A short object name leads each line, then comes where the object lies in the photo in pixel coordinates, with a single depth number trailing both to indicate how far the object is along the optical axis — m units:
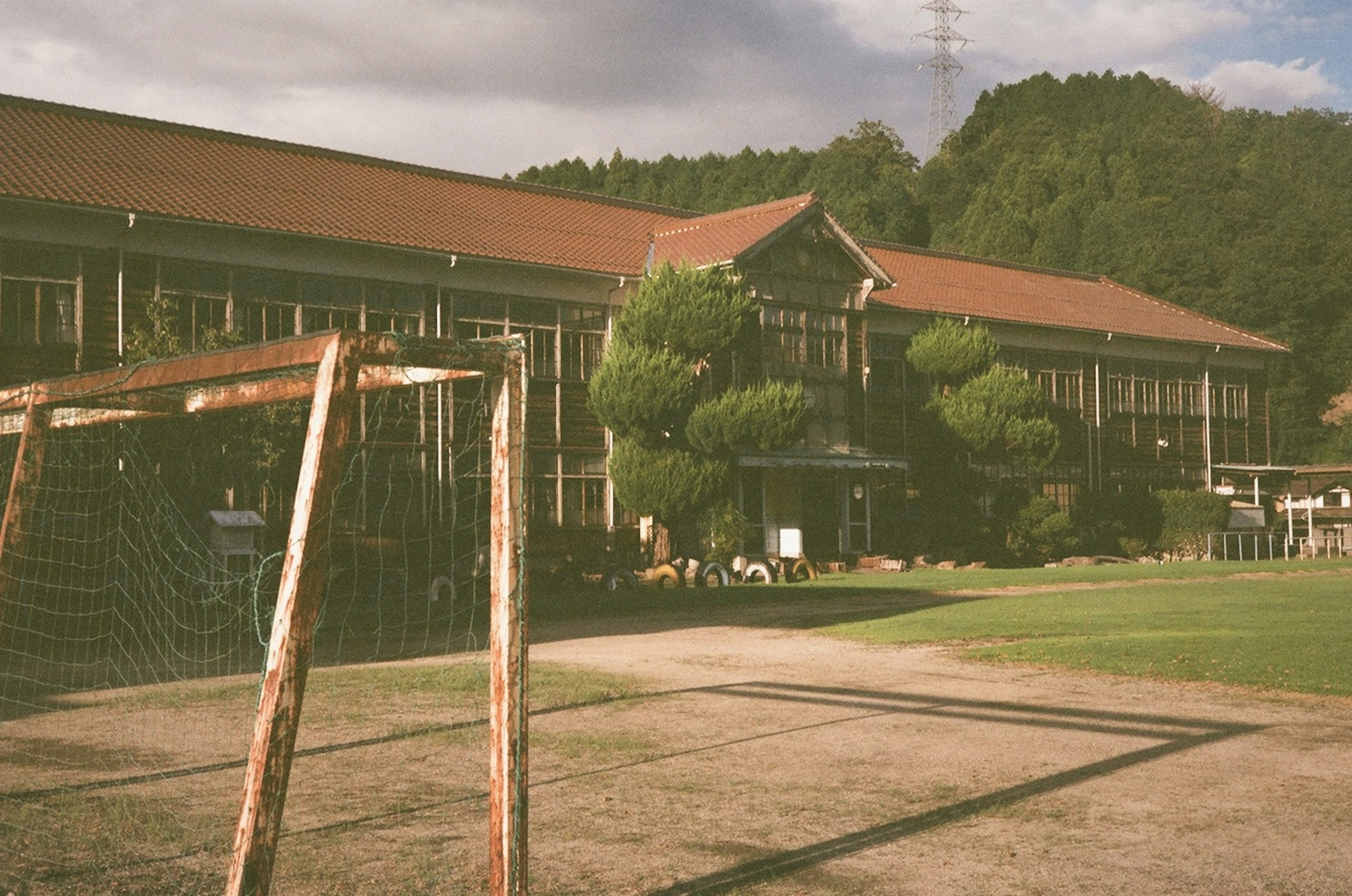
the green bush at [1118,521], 41.75
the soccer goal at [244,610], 5.19
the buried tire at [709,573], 27.77
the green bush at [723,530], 29.75
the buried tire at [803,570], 29.91
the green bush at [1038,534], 37.03
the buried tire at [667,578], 27.25
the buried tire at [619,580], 26.34
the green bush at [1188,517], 41.31
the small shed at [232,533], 22.62
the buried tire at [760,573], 28.78
